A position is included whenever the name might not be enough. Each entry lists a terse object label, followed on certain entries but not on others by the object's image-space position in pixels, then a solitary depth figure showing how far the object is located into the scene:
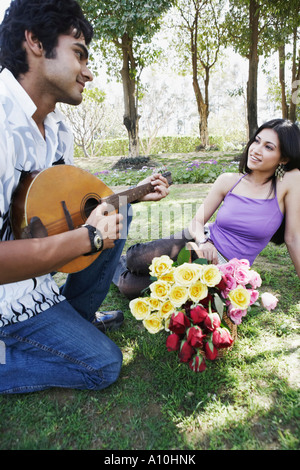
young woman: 2.38
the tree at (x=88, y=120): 18.25
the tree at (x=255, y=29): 10.28
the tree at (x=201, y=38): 16.11
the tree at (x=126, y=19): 8.83
